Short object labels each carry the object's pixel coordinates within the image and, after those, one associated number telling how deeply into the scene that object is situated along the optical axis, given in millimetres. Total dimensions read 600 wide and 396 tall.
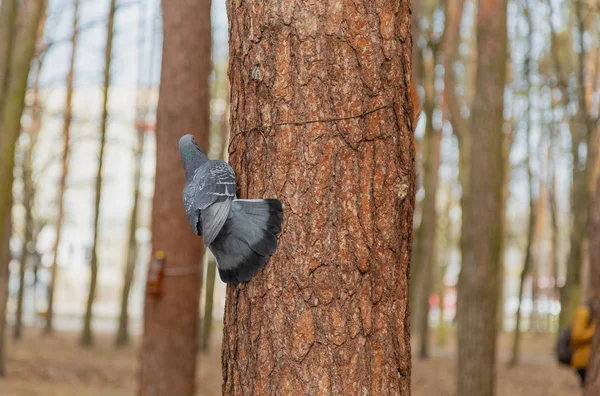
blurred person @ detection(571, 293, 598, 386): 10742
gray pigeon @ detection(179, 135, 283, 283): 4047
